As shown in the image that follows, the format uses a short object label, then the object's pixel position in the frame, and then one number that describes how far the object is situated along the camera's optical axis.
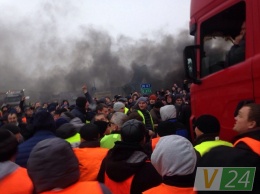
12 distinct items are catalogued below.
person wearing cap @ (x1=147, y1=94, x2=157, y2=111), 8.94
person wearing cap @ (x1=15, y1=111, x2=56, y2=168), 3.27
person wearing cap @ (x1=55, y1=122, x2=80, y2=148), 4.03
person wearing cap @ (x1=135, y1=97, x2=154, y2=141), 6.64
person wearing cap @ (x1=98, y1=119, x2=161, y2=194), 2.62
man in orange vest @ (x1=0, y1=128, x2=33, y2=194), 2.18
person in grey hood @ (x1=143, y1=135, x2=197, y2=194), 2.02
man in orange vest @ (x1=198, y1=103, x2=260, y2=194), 1.35
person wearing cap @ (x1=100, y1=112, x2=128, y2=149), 3.88
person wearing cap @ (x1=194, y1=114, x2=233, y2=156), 3.36
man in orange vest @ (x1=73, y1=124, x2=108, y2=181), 3.07
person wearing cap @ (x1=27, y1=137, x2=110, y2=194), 1.83
